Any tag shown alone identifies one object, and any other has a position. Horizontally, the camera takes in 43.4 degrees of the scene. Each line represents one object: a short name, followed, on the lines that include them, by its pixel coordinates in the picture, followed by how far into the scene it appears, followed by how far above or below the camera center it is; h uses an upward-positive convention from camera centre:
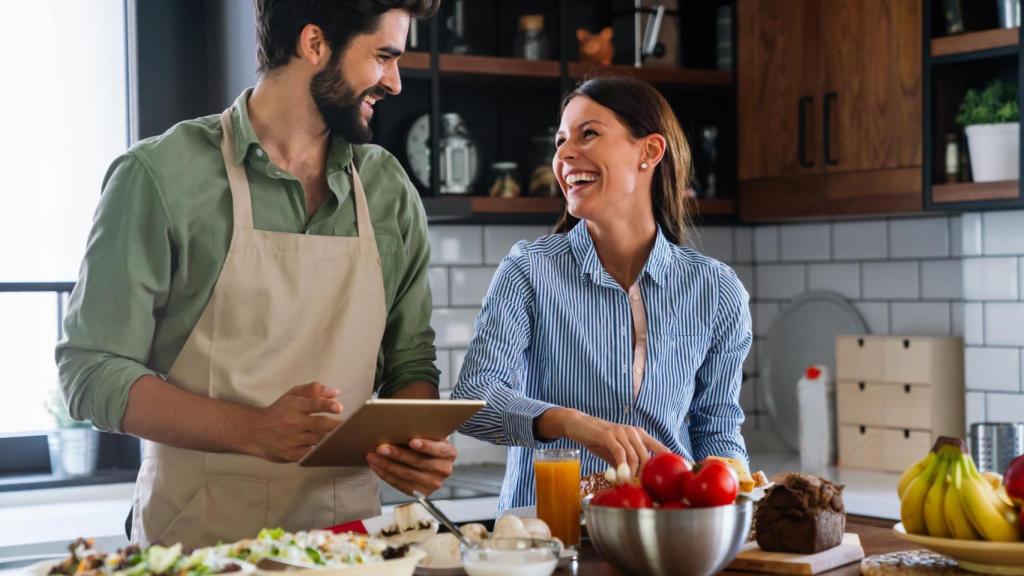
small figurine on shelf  4.29 +0.82
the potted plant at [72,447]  3.79 -0.42
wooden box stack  4.05 -0.35
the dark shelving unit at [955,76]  3.78 +0.65
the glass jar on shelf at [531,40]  4.21 +0.84
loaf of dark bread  1.94 -0.34
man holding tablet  2.12 +0.01
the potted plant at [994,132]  3.73 +0.45
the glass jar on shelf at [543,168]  4.19 +0.42
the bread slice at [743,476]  2.03 -0.29
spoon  1.78 -0.32
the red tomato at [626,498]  1.72 -0.28
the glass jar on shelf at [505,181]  4.14 +0.37
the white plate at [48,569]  1.54 -0.32
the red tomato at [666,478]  1.76 -0.25
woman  2.52 -0.04
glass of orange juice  1.99 -0.30
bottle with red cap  4.30 -0.43
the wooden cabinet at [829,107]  4.00 +0.60
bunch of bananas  1.82 -0.31
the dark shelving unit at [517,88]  4.00 +0.70
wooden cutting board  1.90 -0.40
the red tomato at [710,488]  1.74 -0.26
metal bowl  1.71 -0.33
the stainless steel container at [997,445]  3.51 -0.43
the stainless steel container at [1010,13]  3.73 +0.80
